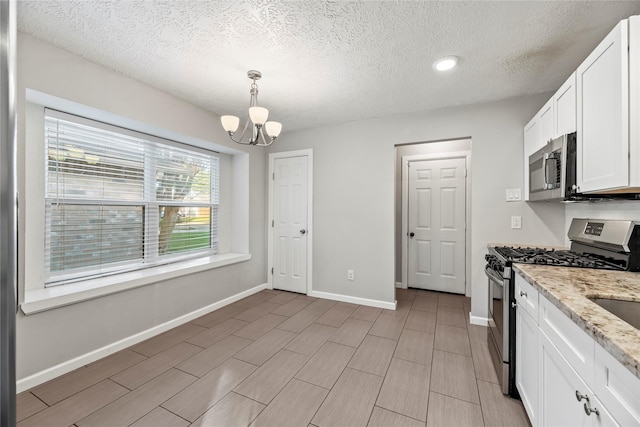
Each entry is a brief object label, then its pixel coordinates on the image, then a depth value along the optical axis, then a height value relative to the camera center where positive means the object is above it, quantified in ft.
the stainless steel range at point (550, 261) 5.20 -1.04
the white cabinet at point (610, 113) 4.03 +1.76
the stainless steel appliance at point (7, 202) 1.86 +0.06
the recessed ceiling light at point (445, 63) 6.65 +3.95
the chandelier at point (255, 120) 6.56 +2.42
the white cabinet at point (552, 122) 5.64 +2.36
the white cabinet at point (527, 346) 4.53 -2.51
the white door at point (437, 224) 12.68 -0.56
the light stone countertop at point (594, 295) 2.41 -1.16
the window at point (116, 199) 7.15 +0.41
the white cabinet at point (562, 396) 2.79 -2.30
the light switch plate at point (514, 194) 8.82 +0.67
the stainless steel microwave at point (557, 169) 5.58 +1.04
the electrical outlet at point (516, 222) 8.79 -0.27
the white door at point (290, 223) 12.67 -0.55
